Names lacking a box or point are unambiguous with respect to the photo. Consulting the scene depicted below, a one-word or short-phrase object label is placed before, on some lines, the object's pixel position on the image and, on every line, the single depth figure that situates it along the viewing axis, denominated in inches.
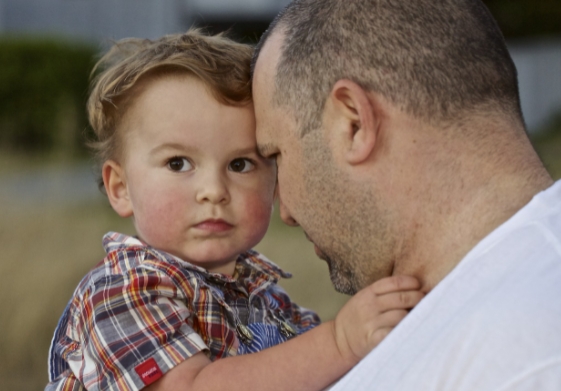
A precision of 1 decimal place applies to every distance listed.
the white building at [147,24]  722.2
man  66.0
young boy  93.5
